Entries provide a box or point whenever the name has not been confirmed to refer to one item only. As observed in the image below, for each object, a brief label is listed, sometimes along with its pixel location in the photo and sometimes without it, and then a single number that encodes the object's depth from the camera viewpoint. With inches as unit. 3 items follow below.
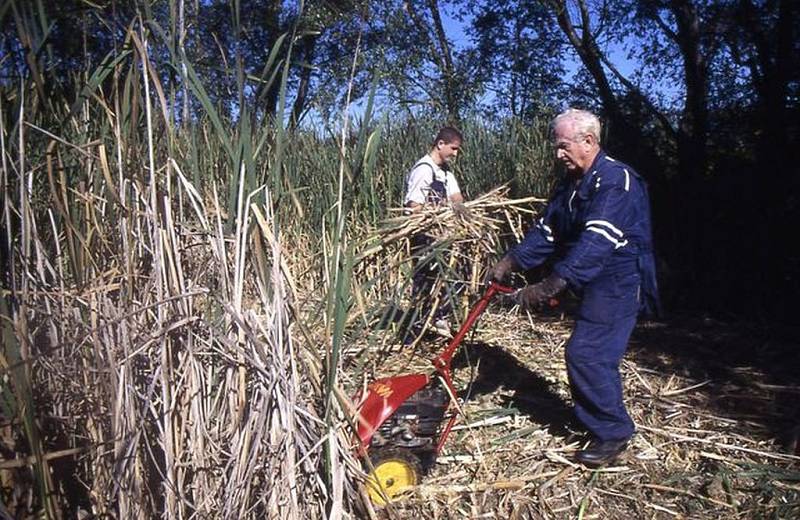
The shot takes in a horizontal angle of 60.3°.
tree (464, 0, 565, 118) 605.6
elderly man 128.0
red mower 112.0
